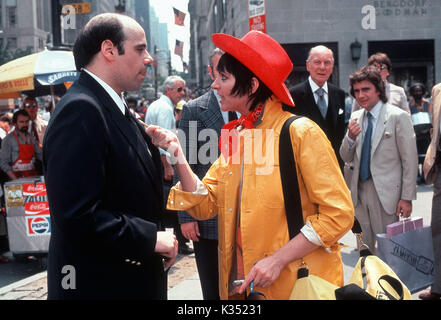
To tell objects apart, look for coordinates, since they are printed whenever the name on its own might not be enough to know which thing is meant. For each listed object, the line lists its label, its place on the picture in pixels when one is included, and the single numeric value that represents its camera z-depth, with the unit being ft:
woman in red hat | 7.05
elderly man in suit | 17.39
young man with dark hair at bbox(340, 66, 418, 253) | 14.80
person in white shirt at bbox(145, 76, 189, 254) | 23.61
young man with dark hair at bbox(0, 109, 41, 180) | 23.86
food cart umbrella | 22.85
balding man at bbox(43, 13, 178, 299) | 6.16
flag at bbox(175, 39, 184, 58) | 48.26
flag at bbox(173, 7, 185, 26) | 38.34
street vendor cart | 21.54
